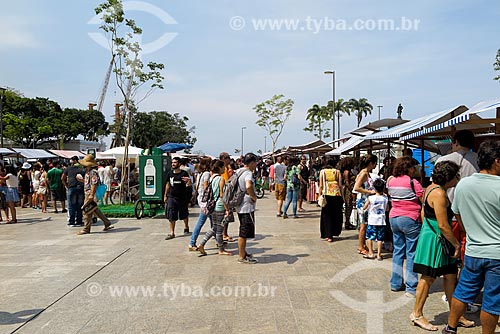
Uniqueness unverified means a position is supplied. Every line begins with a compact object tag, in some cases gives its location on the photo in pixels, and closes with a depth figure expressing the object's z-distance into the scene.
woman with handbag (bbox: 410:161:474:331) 3.90
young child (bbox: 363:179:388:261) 6.35
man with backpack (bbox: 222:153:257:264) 6.38
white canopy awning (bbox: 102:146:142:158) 18.76
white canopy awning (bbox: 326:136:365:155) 11.33
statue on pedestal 14.78
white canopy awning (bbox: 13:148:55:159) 25.05
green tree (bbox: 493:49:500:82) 21.94
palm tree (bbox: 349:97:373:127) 55.00
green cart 11.74
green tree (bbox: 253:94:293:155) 45.54
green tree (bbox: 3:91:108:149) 43.69
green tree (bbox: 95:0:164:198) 14.59
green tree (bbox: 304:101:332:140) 49.31
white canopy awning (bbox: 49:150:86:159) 32.61
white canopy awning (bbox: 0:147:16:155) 18.81
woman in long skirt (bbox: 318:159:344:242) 8.00
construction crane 104.32
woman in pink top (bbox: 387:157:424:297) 4.82
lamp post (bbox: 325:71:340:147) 31.28
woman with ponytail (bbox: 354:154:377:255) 6.68
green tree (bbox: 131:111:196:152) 52.78
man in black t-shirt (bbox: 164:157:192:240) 8.47
